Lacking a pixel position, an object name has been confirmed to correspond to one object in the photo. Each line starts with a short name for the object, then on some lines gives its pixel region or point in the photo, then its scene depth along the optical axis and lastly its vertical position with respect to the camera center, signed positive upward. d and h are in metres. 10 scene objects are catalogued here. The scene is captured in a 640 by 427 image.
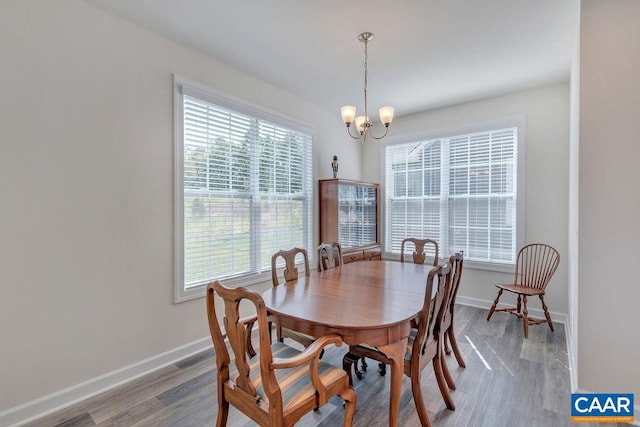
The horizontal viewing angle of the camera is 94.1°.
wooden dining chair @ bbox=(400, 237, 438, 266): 3.48 -0.50
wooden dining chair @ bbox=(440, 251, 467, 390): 2.05 -0.74
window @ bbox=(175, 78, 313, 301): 2.76 +0.22
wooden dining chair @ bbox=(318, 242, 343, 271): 2.91 -0.46
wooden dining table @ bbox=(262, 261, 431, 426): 1.57 -0.59
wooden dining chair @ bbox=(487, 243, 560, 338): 3.23 -0.76
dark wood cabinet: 4.12 -0.11
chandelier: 2.52 +0.84
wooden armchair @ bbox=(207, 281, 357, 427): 1.29 -0.87
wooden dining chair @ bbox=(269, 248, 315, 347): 2.19 -0.56
